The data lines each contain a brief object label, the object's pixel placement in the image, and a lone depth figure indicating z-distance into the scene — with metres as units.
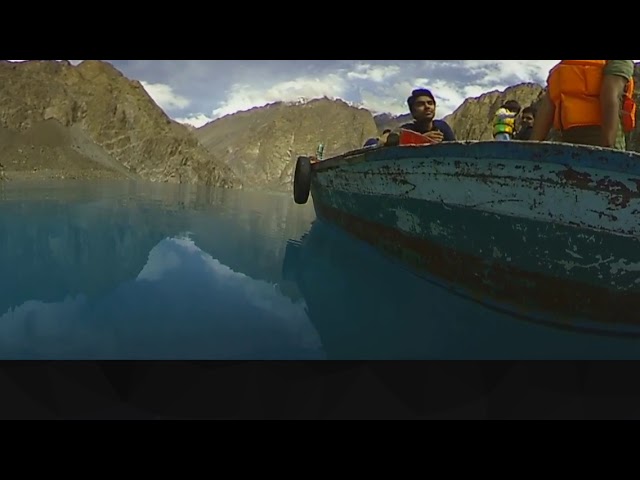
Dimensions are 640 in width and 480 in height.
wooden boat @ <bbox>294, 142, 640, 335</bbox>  3.06
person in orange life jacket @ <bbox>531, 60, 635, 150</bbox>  3.42
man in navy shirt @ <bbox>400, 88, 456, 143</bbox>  5.78
